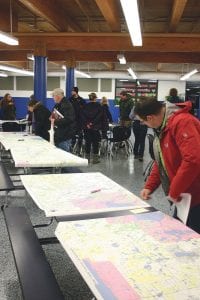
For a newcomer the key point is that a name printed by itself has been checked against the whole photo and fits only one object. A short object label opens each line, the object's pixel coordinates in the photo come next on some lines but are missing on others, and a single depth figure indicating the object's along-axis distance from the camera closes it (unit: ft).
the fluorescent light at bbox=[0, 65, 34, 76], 44.91
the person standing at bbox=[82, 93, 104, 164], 28.44
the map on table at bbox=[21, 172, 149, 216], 8.20
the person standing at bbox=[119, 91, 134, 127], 31.42
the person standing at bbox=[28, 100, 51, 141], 22.39
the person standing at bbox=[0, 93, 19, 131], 36.45
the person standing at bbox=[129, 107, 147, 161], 28.12
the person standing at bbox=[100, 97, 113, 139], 29.37
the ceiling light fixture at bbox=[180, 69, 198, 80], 44.02
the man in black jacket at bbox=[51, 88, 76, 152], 20.78
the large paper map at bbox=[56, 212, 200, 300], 4.76
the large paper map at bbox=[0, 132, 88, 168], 13.32
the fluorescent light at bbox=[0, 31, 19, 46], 21.50
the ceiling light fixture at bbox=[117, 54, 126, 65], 32.30
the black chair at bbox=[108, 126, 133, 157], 30.68
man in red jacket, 7.46
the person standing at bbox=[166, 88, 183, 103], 22.28
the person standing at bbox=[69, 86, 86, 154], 28.53
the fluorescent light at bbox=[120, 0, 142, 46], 14.52
